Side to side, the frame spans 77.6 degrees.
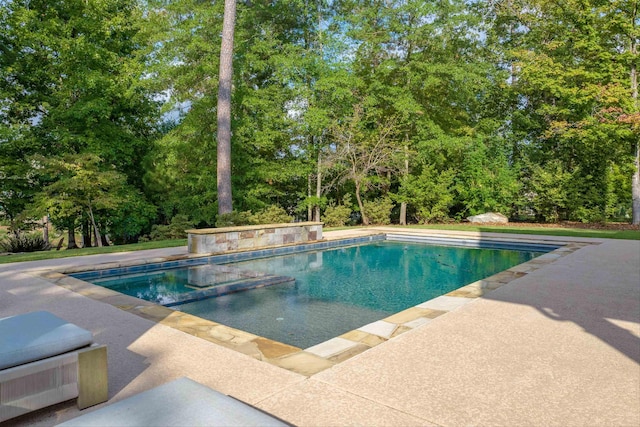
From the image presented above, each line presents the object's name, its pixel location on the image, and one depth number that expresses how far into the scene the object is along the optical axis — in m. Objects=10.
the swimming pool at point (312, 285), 4.74
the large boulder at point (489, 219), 15.59
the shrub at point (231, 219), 11.09
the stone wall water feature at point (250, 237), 8.36
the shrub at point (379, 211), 16.31
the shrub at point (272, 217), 13.02
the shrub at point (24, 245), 11.21
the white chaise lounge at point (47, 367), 1.93
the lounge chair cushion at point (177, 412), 1.43
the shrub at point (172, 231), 12.50
